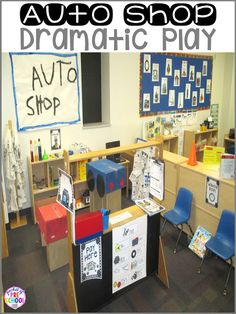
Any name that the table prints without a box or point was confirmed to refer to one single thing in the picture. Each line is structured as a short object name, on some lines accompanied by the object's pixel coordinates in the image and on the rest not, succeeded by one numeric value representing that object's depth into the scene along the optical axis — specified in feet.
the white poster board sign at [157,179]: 7.91
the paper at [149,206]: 7.96
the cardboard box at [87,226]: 6.64
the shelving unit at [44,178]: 12.84
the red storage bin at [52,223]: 9.27
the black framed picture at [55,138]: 13.25
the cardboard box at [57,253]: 9.52
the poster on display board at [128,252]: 7.59
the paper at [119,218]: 7.60
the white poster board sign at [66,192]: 6.14
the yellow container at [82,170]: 13.50
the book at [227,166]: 9.16
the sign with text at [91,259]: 6.97
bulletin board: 15.90
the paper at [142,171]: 8.38
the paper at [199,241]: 9.95
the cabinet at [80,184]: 13.52
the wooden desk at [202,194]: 9.28
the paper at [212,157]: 10.71
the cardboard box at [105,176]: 7.49
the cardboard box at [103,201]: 8.70
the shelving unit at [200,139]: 18.10
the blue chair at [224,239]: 8.62
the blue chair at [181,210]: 10.45
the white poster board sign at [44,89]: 11.74
